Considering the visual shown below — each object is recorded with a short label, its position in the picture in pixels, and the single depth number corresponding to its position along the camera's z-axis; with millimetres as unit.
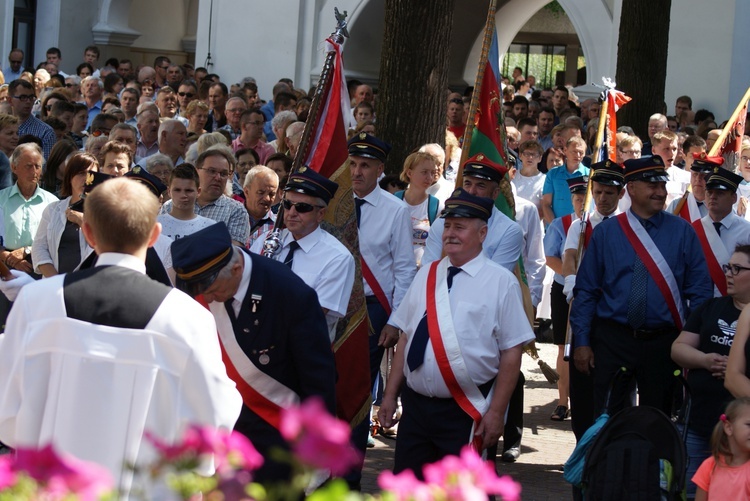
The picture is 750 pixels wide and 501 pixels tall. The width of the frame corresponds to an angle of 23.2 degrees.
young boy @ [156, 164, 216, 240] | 11385
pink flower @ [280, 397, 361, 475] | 3088
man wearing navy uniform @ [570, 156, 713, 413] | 10269
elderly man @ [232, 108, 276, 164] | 18203
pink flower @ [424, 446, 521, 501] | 3367
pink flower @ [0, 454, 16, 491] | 3222
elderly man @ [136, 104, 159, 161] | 17975
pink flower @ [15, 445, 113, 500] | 3194
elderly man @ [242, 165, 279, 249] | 12954
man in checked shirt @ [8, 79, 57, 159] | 18348
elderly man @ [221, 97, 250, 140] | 20604
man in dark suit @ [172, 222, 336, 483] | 7153
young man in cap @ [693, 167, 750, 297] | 11838
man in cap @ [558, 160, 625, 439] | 11374
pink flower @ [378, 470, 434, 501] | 3331
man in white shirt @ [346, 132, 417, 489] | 11603
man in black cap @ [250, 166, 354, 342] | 8968
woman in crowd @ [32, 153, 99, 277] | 10855
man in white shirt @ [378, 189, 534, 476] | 8755
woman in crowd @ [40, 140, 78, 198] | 14775
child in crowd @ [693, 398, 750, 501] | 8091
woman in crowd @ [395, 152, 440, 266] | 13178
